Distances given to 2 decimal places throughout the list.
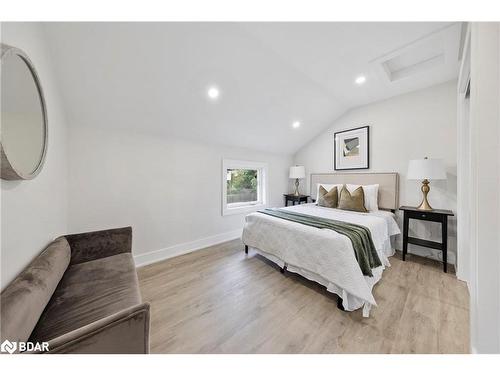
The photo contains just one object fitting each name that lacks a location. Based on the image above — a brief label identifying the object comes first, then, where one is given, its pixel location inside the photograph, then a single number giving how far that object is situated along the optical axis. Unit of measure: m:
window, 3.46
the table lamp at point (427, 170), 2.29
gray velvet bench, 0.73
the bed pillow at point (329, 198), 3.15
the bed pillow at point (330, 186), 3.29
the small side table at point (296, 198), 4.15
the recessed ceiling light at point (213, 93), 2.26
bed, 1.57
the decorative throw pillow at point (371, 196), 2.88
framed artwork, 3.26
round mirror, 0.91
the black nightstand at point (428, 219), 2.24
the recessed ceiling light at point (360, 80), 2.49
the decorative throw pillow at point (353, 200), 2.81
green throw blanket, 1.67
